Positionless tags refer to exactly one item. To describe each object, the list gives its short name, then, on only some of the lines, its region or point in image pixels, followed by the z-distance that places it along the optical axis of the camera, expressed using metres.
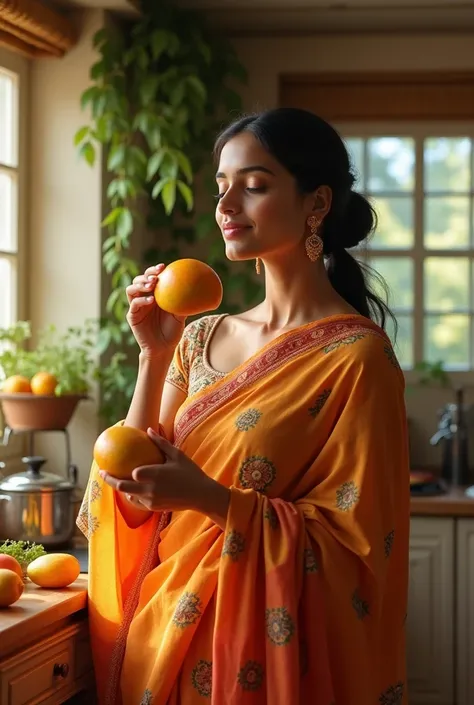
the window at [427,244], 4.13
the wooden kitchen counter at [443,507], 3.45
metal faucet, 3.86
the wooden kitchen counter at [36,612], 1.65
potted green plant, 3.10
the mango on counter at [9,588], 1.75
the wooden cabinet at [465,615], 3.46
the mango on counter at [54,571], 1.92
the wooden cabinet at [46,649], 1.66
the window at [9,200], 3.39
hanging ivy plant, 3.35
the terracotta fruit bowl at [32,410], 3.08
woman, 1.65
